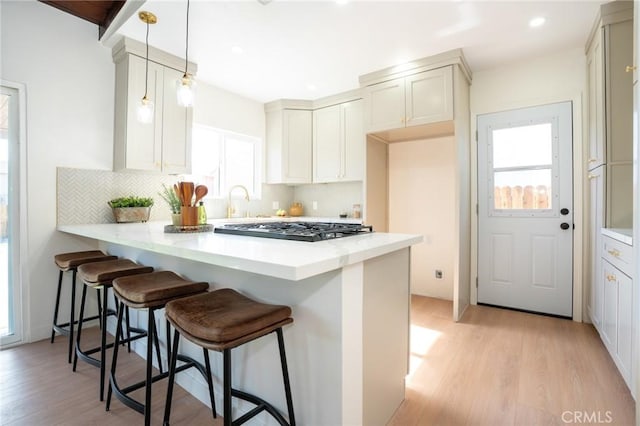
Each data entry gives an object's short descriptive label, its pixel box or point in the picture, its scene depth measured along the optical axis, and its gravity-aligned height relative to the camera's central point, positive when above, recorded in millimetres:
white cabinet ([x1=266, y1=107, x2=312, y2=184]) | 4219 +925
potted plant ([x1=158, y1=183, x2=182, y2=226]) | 1849 +22
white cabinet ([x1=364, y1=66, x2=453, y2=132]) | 2971 +1161
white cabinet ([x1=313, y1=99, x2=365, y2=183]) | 3906 +924
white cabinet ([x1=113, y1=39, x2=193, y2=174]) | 2768 +871
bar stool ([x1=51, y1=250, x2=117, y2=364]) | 2191 -385
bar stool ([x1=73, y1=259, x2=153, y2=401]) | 1747 -390
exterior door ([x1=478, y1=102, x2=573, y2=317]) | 2975 +35
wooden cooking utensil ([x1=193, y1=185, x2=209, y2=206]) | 1823 +124
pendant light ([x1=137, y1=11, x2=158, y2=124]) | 2359 +839
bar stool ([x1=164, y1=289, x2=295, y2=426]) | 1035 -404
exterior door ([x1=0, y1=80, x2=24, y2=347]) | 2369 -30
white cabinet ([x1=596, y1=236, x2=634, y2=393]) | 1724 -598
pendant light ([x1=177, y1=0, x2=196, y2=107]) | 2037 +819
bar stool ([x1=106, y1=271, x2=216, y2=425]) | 1412 -410
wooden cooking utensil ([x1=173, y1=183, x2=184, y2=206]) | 1821 +119
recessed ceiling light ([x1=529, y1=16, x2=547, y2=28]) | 2430 +1553
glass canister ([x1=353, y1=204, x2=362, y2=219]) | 4117 +7
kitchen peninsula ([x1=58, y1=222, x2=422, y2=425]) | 1124 -432
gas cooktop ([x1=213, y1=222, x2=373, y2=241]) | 1407 -103
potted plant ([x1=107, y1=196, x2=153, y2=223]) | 2744 +31
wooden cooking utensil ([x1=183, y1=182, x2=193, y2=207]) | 1812 +113
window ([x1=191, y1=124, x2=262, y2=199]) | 3672 +672
